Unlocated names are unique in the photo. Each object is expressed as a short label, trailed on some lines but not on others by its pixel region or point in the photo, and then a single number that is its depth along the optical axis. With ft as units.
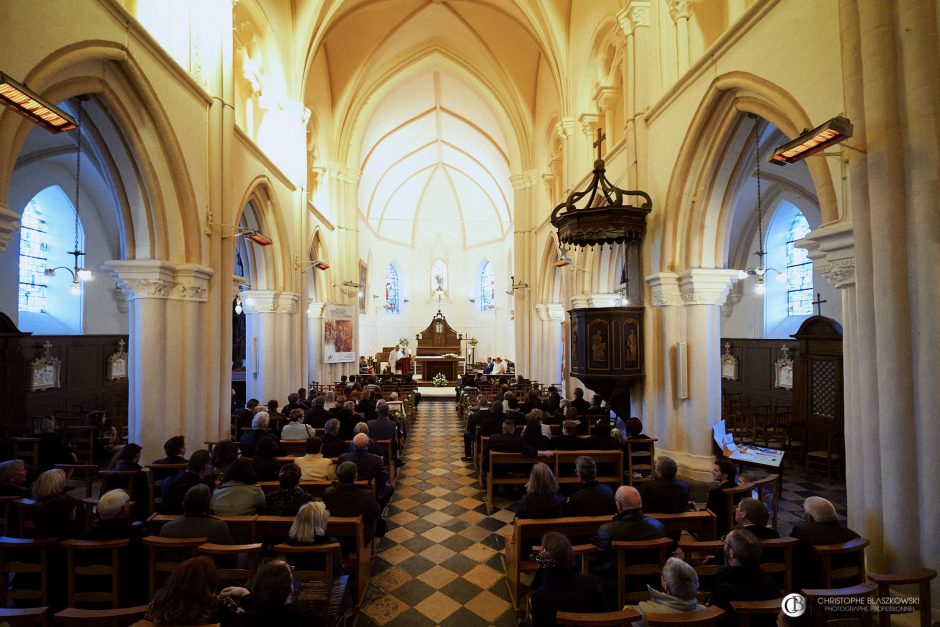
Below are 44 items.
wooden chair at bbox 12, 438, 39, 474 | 20.04
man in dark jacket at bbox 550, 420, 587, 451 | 20.77
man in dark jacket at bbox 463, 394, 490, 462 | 26.55
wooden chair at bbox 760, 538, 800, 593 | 10.04
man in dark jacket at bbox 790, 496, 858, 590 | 10.34
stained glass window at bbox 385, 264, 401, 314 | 92.94
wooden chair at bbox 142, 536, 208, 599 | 10.13
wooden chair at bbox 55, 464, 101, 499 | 16.91
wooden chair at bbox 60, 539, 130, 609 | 10.06
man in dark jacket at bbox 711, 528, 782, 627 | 8.56
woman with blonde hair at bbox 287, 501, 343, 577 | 10.49
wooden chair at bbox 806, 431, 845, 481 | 24.76
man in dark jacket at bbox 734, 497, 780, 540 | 10.59
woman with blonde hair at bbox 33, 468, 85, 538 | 10.53
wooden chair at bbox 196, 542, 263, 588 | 9.87
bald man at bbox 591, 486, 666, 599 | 10.88
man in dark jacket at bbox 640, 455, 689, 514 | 13.44
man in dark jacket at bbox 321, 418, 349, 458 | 19.94
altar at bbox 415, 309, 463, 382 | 84.79
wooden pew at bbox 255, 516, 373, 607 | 11.98
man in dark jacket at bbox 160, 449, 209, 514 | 13.53
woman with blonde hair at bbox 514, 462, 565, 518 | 13.07
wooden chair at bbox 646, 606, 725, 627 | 7.29
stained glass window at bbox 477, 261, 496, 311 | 94.47
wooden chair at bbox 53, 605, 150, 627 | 7.45
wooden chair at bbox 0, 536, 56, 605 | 9.93
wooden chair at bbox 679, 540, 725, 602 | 10.33
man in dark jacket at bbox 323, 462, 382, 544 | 13.58
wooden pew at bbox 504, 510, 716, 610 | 12.48
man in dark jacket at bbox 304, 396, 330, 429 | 26.66
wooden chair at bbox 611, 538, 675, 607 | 10.28
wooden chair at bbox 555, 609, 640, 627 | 7.39
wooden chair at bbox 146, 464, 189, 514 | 16.33
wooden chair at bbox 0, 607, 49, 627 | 7.55
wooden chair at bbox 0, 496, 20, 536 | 12.15
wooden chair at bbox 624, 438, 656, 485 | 21.28
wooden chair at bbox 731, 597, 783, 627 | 7.85
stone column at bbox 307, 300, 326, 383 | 51.83
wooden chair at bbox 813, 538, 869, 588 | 9.93
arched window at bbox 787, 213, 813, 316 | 39.15
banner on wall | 54.49
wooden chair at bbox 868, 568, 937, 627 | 8.63
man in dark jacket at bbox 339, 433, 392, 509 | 17.02
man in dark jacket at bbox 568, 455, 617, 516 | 13.32
